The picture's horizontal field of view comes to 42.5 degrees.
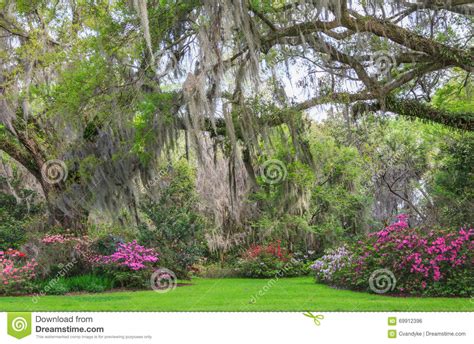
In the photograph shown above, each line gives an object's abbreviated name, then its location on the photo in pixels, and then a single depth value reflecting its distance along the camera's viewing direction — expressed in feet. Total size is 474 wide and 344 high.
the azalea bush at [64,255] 44.29
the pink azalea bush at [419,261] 34.09
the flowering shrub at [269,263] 56.34
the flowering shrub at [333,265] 41.42
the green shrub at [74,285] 39.66
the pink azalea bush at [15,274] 39.29
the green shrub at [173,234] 48.08
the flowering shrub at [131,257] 43.75
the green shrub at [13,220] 52.31
